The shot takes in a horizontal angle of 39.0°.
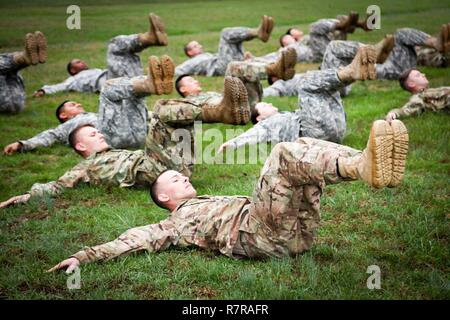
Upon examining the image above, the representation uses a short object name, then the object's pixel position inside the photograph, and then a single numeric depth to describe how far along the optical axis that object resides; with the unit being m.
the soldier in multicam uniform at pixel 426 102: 7.59
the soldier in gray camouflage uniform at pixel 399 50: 8.07
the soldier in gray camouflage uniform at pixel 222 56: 11.08
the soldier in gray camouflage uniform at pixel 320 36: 11.22
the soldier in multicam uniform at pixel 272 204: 3.34
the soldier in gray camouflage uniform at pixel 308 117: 6.51
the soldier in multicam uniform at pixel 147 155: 5.61
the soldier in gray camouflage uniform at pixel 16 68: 7.85
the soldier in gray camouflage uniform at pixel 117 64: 8.20
